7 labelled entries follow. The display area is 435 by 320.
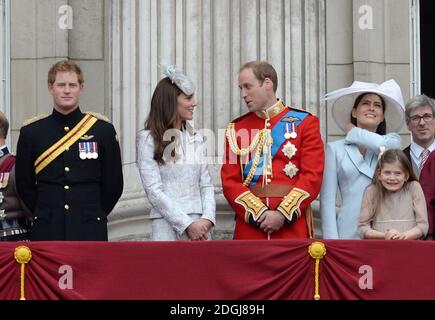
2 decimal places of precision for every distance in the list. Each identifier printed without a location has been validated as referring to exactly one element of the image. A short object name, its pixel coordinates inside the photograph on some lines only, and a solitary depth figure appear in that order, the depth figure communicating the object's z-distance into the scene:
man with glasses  20.98
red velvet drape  17.98
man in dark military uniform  19.69
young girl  19.25
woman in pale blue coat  20.33
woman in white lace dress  19.86
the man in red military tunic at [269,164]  19.67
